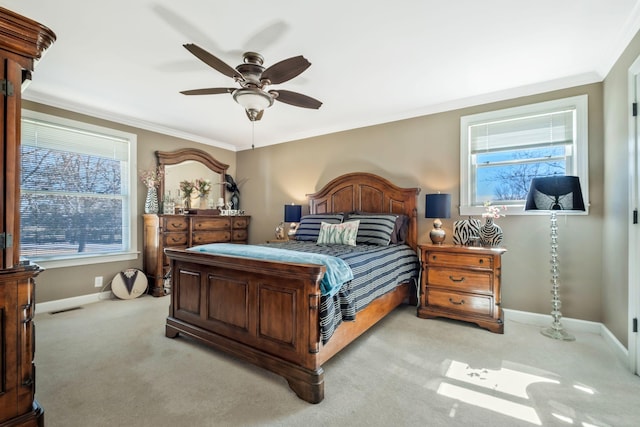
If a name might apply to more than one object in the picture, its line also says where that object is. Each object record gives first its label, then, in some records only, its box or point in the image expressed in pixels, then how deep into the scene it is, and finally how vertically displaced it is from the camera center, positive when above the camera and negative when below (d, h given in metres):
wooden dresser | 4.23 -0.37
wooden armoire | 1.41 -0.22
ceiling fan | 2.11 +1.07
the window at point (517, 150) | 3.00 +0.69
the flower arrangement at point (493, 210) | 3.23 +0.02
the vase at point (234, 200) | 5.79 +0.25
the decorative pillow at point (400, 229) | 3.63 -0.21
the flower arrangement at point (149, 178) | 4.43 +0.54
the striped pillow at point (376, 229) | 3.48 -0.21
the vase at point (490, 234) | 3.08 -0.24
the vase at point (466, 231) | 3.22 -0.22
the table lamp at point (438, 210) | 3.33 +0.02
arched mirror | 4.73 +0.76
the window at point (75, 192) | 3.49 +0.27
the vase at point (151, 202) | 4.41 +0.17
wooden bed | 1.87 -0.78
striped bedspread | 1.98 -0.57
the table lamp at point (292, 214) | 4.72 -0.03
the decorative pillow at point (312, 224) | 3.94 -0.17
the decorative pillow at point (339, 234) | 3.51 -0.26
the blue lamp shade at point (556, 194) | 2.54 +0.15
